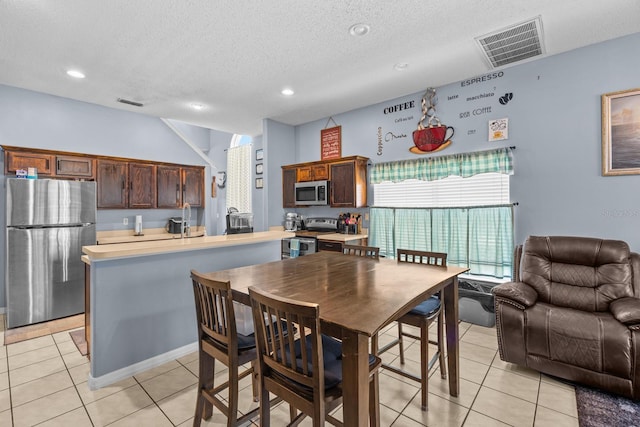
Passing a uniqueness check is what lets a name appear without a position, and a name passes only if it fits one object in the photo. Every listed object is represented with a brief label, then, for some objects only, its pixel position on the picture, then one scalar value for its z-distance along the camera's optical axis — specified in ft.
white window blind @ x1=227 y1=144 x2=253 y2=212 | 23.40
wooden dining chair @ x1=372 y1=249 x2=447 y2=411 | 6.61
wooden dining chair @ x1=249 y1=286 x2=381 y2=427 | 3.92
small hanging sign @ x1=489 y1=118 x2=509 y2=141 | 11.62
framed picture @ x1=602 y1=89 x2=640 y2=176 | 9.28
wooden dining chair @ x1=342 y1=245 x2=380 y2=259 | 9.36
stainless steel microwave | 16.20
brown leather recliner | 6.81
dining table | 3.90
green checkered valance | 11.52
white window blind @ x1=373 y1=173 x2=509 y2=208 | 11.97
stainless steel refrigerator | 11.54
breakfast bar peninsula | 7.39
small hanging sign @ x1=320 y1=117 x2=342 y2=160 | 17.20
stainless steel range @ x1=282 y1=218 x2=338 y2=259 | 15.79
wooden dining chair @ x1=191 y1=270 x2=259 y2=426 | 5.05
